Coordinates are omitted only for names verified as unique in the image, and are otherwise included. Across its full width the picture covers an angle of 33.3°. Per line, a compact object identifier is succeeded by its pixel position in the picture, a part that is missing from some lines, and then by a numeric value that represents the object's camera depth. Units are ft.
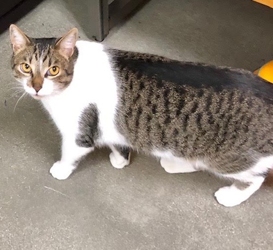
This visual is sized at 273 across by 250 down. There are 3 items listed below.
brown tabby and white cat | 3.94
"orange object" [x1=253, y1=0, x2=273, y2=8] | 4.00
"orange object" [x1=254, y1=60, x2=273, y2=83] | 5.36
